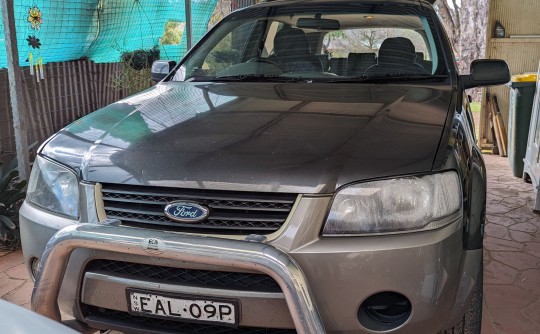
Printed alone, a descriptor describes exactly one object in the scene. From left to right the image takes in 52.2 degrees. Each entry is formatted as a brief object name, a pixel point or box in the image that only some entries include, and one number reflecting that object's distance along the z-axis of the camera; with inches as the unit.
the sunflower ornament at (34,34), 172.7
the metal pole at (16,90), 140.9
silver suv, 68.0
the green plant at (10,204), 149.9
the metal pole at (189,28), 226.7
